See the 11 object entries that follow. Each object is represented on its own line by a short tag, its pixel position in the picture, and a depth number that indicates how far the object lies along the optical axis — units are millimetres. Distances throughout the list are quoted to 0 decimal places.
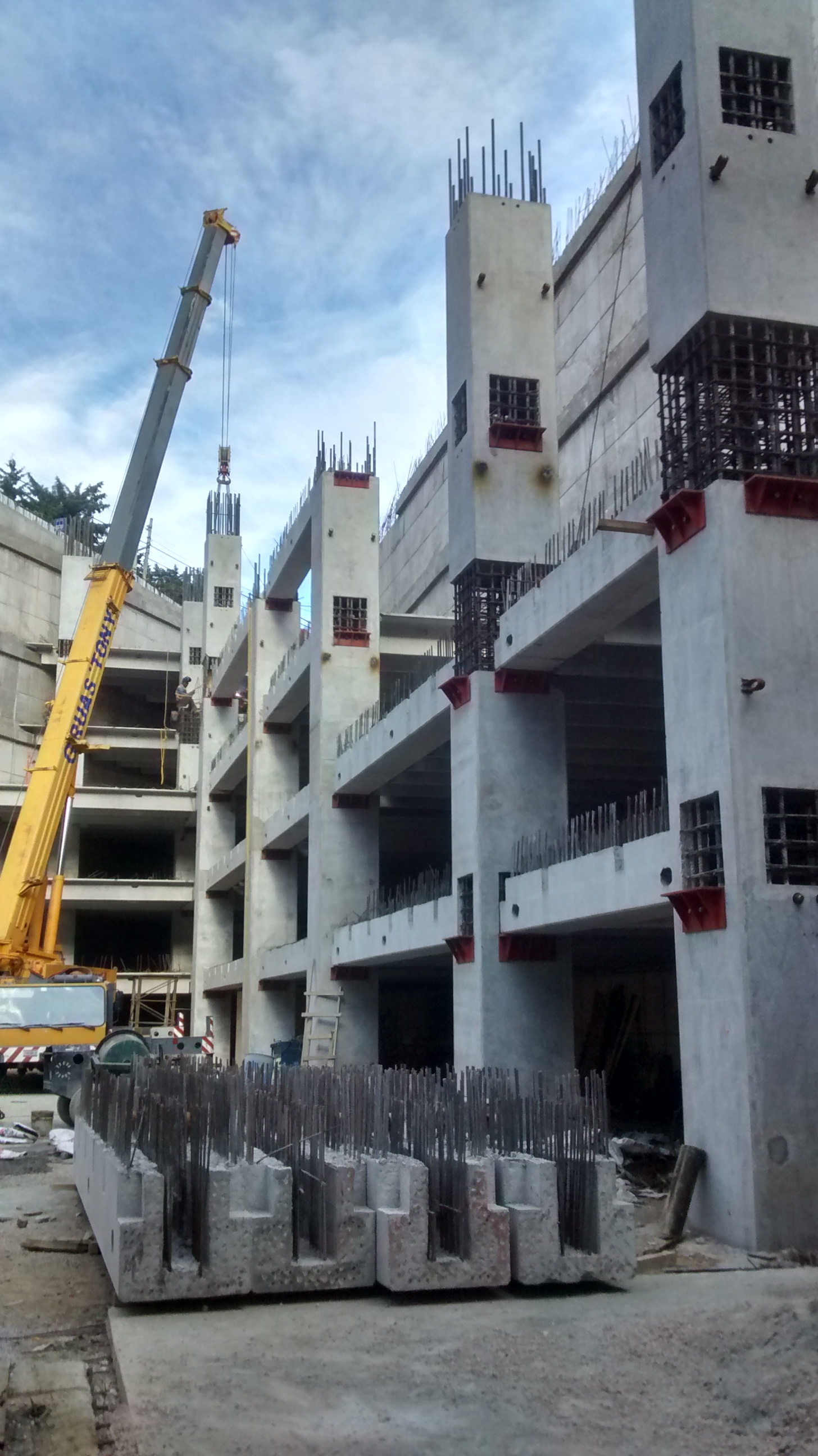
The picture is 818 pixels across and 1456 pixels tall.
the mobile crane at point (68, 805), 21797
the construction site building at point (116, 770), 46281
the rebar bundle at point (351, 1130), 9250
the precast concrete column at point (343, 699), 29141
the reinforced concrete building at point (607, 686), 12586
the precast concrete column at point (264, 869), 36156
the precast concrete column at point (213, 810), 44938
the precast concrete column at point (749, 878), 11875
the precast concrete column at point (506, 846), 19672
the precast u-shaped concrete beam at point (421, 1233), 8805
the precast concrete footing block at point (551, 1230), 9203
